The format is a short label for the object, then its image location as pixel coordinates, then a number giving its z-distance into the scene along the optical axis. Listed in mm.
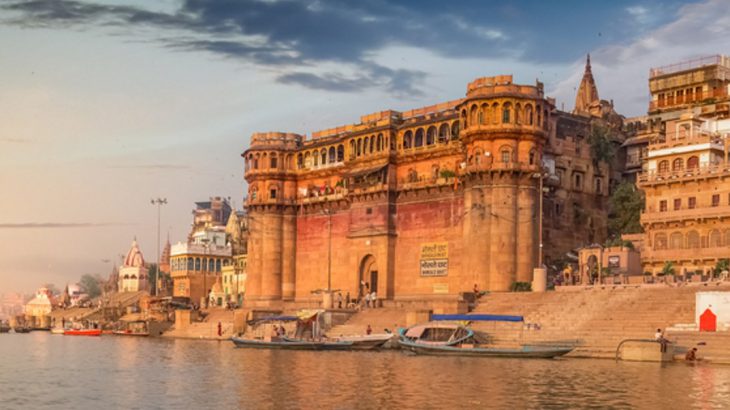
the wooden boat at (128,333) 96750
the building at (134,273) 151875
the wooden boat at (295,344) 59750
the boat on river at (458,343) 50406
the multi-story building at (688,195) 60562
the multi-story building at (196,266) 126125
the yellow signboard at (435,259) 75000
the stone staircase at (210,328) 81688
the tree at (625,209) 73250
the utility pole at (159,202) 114375
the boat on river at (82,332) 104438
